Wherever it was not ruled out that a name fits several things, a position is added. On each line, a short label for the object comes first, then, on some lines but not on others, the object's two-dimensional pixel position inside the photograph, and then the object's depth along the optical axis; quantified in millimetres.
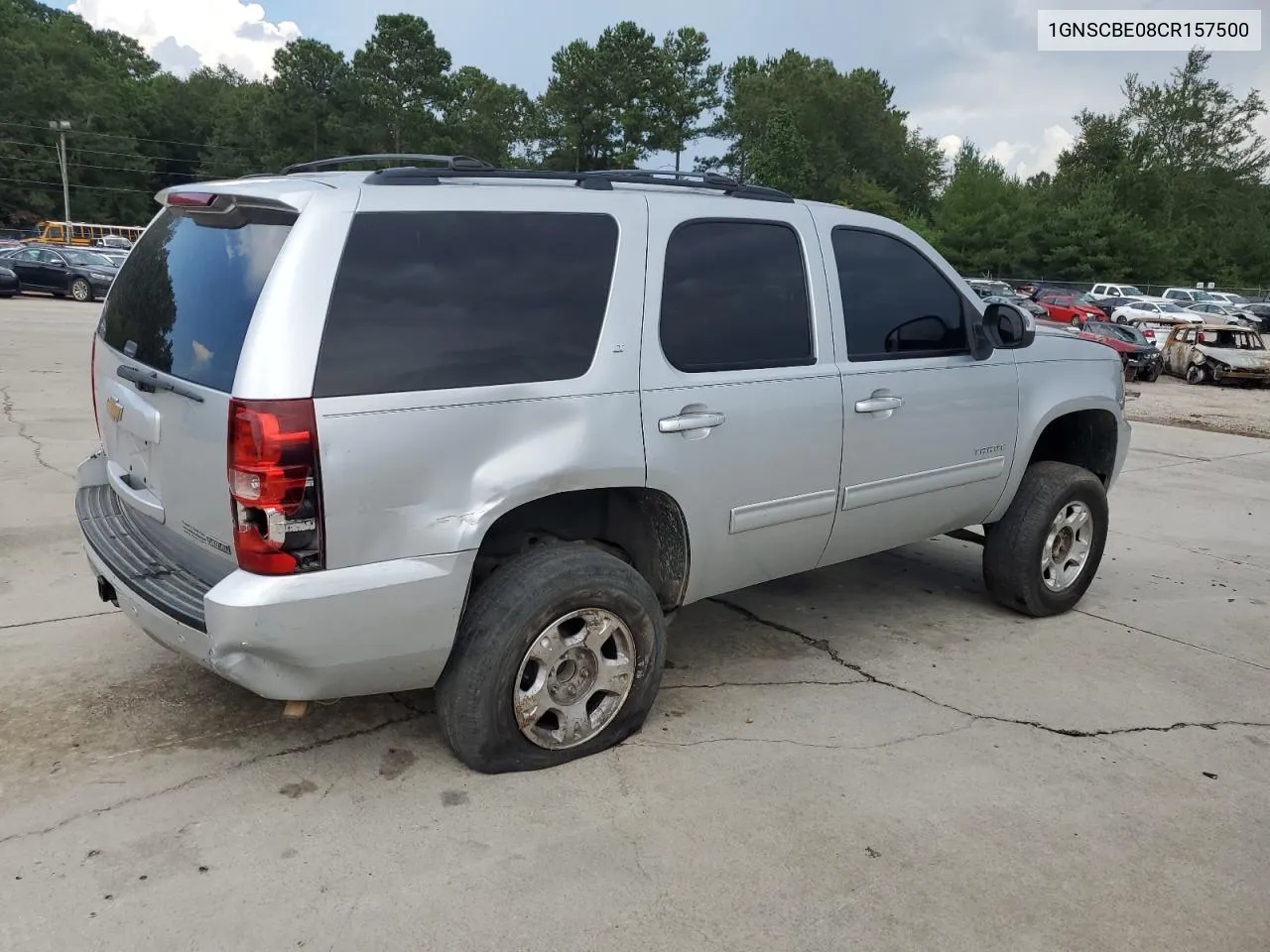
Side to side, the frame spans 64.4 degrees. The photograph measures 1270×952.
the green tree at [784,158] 71438
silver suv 2840
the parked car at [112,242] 51688
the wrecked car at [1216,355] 22922
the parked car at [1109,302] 37194
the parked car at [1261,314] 43469
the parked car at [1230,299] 45500
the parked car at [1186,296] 46062
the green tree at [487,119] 79625
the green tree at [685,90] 83875
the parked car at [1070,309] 33031
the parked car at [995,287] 37844
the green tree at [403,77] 78125
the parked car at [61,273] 27516
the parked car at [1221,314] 38794
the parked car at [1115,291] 46812
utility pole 62444
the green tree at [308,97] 75438
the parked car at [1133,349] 23156
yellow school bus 55781
